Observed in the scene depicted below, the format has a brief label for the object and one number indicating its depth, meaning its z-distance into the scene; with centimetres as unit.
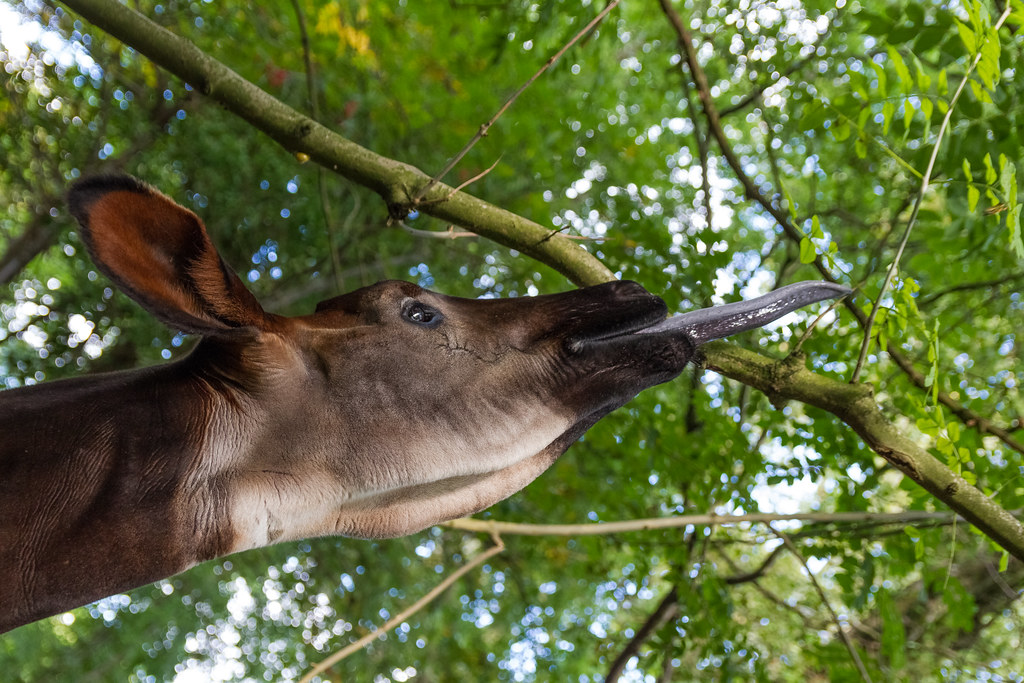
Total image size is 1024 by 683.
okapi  108
